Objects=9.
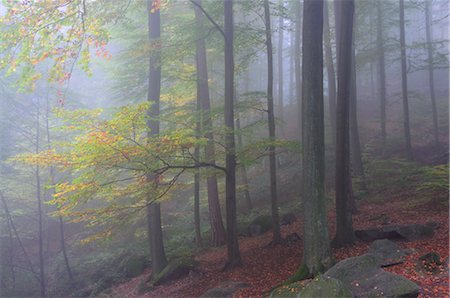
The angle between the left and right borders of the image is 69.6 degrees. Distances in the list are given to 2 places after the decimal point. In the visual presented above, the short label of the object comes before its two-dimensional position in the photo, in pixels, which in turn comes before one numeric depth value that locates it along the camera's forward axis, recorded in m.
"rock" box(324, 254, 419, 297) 4.96
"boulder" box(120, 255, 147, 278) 13.40
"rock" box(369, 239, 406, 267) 6.65
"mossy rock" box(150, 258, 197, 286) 10.67
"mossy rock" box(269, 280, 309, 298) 5.69
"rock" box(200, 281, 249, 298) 7.91
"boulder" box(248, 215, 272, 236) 13.00
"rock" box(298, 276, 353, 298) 4.88
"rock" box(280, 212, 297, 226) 13.05
